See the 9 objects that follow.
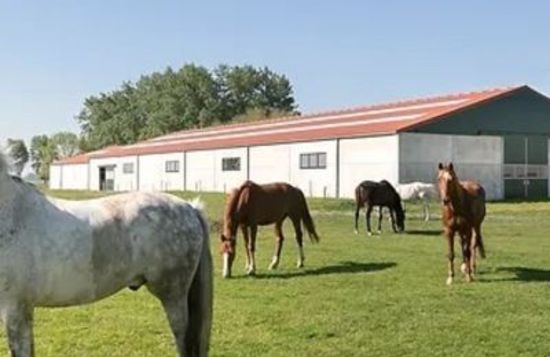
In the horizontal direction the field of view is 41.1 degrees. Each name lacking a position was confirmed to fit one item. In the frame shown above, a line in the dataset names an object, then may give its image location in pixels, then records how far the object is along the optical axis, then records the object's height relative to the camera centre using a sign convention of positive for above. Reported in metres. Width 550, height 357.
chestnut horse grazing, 12.31 -0.29
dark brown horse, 21.35 -0.01
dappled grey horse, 4.58 -0.39
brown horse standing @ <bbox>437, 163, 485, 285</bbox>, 11.45 -0.23
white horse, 27.92 +0.27
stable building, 35.59 +2.70
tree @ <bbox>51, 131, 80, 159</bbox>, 106.81 +7.79
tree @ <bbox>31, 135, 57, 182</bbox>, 109.38 +7.02
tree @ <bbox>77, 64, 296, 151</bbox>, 91.50 +12.51
